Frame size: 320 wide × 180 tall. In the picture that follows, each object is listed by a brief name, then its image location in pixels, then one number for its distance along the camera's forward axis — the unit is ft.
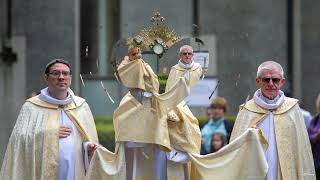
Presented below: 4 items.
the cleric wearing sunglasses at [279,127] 62.90
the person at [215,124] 86.94
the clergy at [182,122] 62.95
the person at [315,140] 82.58
